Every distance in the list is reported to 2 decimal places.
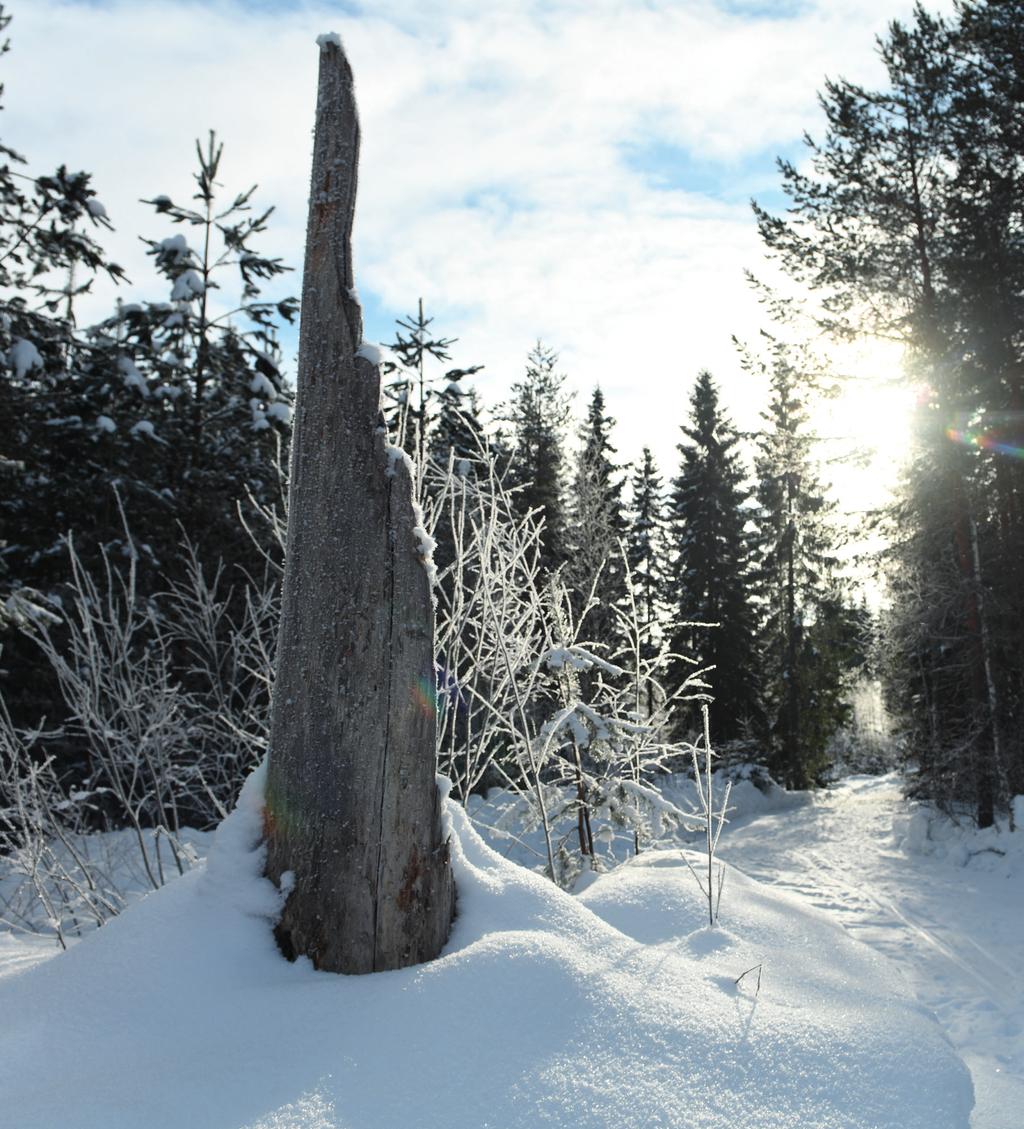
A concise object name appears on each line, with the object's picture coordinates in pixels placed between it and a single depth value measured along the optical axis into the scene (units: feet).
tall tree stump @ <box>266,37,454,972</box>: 8.50
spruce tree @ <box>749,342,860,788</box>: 66.28
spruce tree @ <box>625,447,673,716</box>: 81.97
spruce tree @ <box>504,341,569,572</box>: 65.25
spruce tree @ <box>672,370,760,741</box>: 69.77
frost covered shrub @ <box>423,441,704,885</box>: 13.89
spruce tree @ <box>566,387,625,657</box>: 57.52
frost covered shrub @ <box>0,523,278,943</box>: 15.14
